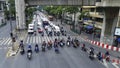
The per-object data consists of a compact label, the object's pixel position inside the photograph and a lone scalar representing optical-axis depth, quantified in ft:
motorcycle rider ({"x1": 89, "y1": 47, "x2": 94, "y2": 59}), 102.18
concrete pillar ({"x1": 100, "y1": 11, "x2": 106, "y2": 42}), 147.43
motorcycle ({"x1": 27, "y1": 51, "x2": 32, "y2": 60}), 100.88
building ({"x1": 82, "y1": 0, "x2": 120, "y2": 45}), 137.39
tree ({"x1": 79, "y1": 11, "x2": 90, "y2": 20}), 233.76
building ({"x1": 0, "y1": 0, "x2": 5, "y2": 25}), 284.82
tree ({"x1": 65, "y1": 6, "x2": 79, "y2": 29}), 247.23
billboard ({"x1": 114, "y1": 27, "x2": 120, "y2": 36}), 109.54
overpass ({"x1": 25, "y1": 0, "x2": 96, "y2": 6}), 190.90
